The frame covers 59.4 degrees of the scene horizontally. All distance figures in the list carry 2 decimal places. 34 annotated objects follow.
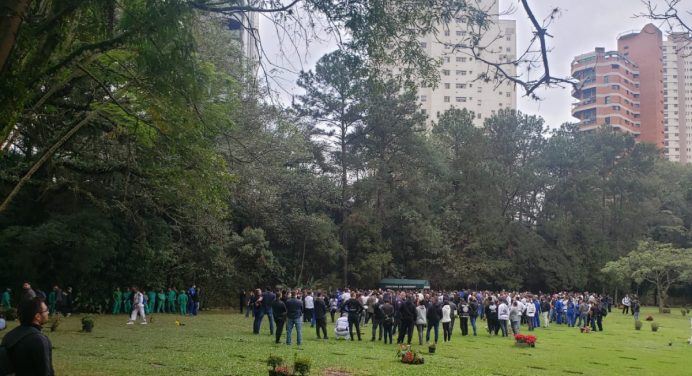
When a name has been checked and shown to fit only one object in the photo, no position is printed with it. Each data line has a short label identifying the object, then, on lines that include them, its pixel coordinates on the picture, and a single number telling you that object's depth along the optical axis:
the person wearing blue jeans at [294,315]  16.89
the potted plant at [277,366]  10.02
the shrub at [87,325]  19.28
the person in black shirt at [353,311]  19.27
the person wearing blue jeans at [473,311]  23.11
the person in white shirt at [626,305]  44.28
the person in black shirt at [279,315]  17.14
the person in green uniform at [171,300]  31.85
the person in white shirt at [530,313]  25.88
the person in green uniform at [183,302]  30.89
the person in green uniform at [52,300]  25.29
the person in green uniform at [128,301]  30.62
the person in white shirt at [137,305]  23.48
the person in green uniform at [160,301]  31.75
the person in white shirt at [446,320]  20.06
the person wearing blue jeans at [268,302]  19.34
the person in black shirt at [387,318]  18.84
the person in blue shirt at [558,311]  31.72
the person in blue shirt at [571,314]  30.25
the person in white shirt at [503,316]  22.11
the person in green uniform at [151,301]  30.65
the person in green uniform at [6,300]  26.38
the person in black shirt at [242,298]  34.00
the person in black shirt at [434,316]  19.40
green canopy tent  38.50
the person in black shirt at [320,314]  19.40
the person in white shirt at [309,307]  23.05
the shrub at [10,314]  21.82
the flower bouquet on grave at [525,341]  18.70
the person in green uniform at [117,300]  29.97
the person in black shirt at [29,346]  4.64
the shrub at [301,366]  10.16
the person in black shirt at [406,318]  18.53
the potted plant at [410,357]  13.46
